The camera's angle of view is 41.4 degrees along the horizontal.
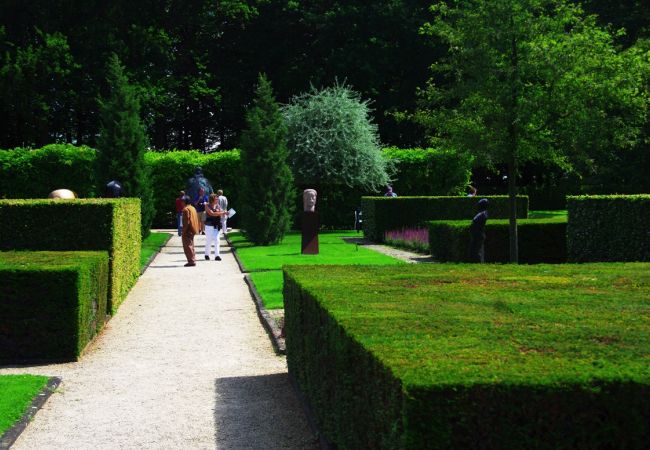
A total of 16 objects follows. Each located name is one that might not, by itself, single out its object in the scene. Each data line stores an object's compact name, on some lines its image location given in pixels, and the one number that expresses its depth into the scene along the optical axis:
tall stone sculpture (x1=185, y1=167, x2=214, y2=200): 31.08
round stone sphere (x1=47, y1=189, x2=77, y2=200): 16.53
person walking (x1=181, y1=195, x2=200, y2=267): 18.92
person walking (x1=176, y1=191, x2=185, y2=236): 30.98
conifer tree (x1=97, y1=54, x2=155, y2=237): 28.09
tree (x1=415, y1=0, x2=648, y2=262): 19.42
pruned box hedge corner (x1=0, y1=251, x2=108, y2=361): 9.54
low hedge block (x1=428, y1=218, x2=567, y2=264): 19.95
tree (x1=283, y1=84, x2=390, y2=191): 34.12
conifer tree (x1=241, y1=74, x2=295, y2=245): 26.28
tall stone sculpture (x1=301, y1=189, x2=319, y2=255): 22.42
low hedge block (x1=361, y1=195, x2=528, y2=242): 27.95
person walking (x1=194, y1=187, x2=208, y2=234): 28.12
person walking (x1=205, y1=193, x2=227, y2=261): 20.89
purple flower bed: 23.88
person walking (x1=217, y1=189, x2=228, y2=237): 26.31
